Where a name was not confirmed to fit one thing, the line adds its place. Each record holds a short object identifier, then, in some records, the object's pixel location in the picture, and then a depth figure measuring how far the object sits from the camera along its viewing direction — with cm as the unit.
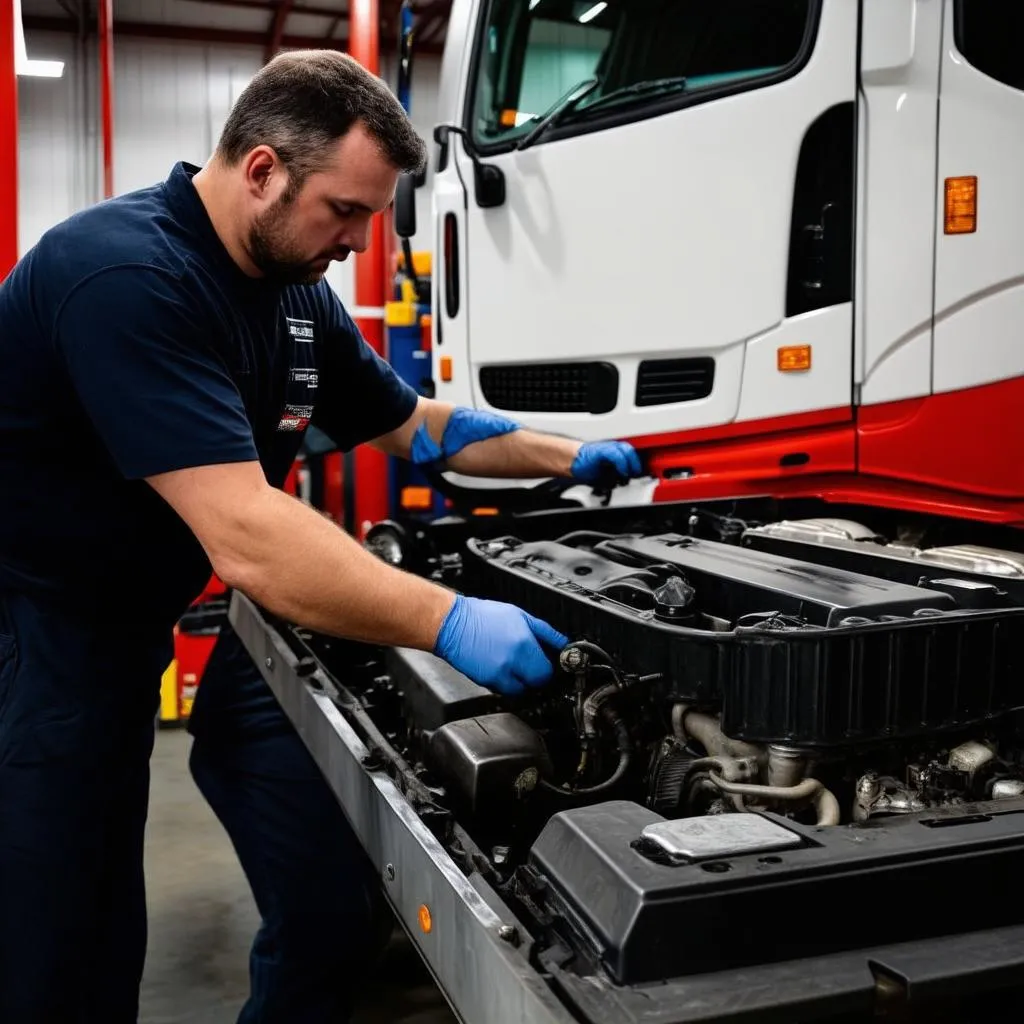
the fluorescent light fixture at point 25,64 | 379
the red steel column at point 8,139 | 409
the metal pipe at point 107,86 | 652
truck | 106
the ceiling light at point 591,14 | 310
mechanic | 154
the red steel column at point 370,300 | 663
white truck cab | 231
